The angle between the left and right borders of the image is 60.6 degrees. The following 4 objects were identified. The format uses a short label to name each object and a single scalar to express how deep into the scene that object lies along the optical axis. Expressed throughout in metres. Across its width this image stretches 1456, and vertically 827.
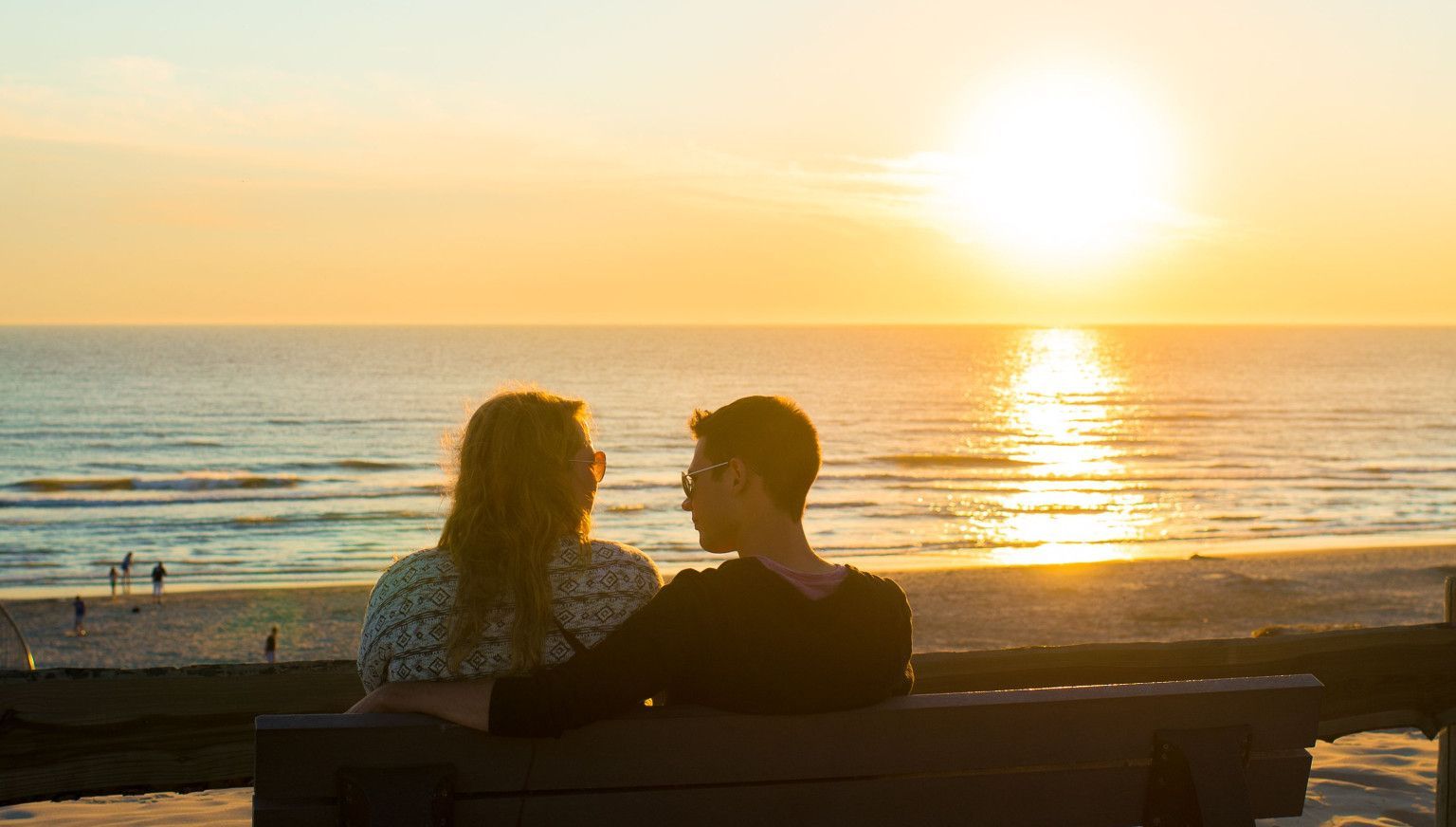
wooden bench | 2.40
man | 2.44
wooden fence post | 4.46
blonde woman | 2.57
